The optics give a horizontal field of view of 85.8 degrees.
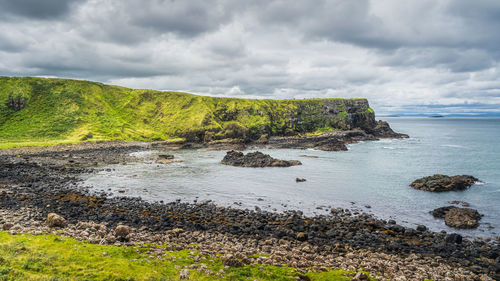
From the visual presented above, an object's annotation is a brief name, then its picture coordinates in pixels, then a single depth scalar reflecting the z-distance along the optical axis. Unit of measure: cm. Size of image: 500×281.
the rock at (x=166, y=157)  7580
